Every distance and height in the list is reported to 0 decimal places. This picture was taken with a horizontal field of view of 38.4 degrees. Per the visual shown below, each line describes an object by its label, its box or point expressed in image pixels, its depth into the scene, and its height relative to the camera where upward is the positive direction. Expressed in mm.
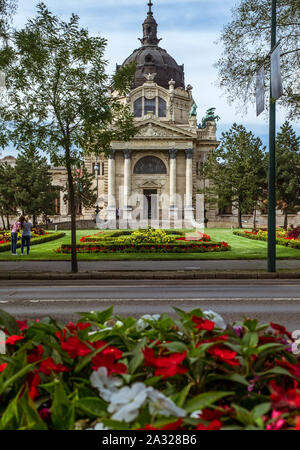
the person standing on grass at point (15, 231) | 20938 -1051
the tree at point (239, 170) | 47031 +4288
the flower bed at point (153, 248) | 22203 -2031
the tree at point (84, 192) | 60428 +2408
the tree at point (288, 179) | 47281 +3186
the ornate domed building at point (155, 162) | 66000 +7598
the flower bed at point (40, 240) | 24433 -2161
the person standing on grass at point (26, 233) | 21047 -1158
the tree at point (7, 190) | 49469 +2222
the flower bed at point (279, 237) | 24809 -2023
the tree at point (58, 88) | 13516 +3922
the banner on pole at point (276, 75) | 11664 +3645
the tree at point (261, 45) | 15094 +5917
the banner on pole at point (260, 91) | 12254 +3391
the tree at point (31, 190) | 47969 +2255
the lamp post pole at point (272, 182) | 13594 +829
